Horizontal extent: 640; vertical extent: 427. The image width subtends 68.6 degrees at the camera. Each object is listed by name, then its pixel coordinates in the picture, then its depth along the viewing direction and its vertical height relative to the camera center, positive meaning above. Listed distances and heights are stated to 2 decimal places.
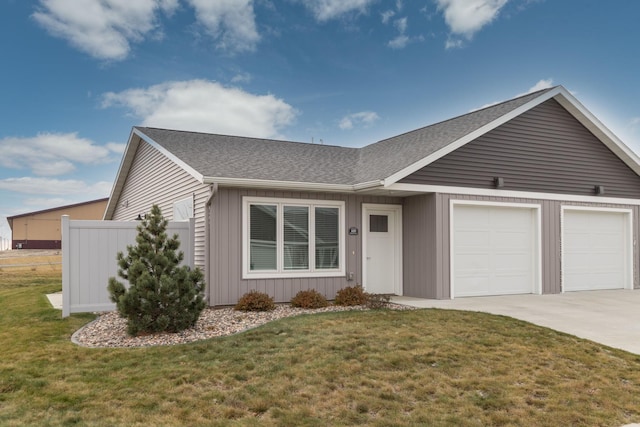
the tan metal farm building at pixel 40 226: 41.53 -0.37
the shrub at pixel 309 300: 9.84 -1.69
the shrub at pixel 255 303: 9.41 -1.65
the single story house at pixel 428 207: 10.30 +0.34
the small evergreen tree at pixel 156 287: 7.37 -1.04
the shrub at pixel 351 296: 10.05 -1.65
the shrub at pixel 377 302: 9.64 -1.71
